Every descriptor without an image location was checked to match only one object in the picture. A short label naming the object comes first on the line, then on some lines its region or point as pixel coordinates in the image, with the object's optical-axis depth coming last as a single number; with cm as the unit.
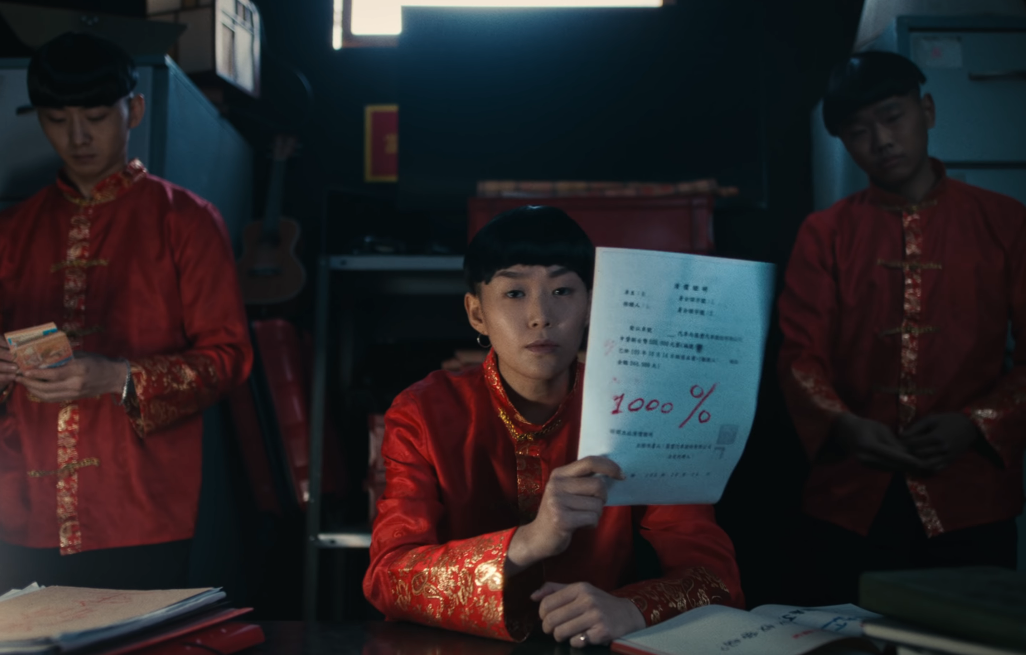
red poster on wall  280
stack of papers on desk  69
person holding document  109
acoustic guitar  250
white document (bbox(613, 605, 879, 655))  72
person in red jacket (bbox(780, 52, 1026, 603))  174
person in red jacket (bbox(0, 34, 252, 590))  165
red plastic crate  210
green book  55
